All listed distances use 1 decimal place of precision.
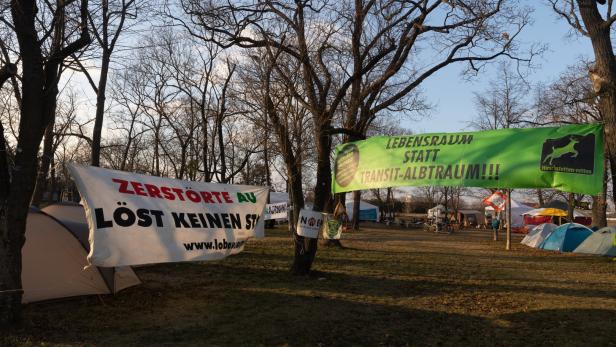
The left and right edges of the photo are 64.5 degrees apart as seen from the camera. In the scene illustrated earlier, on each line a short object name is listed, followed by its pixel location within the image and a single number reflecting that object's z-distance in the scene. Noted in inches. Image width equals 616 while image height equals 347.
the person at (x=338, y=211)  753.6
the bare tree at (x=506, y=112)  1185.4
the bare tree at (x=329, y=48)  462.3
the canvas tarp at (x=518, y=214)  1910.8
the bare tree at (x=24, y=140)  253.3
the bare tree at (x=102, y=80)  521.8
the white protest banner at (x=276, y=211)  1131.3
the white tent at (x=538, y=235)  906.9
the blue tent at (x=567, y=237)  800.3
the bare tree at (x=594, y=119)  976.4
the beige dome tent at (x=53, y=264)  309.6
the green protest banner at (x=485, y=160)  266.2
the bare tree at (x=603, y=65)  239.9
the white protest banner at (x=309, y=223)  432.8
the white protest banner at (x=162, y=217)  279.1
